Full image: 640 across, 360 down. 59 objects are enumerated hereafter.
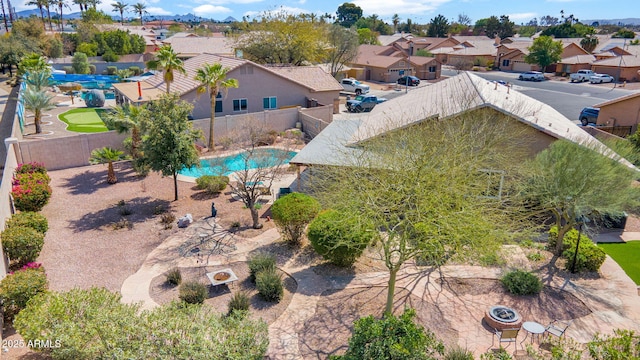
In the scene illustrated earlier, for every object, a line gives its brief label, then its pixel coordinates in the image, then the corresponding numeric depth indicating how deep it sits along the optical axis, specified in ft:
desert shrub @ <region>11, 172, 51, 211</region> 64.69
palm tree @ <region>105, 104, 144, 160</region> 80.18
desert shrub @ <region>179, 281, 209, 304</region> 44.37
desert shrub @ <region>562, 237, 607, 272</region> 52.54
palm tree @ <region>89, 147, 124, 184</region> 76.79
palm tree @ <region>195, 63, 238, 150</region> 97.81
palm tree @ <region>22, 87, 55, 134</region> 102.59
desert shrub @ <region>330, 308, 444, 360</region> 29.27
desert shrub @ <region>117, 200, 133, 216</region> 67.51
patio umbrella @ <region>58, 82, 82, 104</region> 170.15
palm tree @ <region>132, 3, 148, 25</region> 493.85
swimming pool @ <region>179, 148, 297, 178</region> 70.55
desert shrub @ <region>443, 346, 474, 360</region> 35.06
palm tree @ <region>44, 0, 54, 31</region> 343.20
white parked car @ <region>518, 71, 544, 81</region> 225.56
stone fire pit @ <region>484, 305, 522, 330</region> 40.91
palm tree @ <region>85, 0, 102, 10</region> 384.92
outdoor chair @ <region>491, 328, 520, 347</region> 38.86
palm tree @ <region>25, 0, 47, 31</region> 337.39
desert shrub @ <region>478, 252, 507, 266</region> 40.45
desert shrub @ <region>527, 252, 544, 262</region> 56.18
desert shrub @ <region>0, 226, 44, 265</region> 48.42
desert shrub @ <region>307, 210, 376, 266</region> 48.34
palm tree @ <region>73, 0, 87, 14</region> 367.86
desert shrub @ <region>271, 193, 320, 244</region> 55.36
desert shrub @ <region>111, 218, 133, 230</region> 63.16
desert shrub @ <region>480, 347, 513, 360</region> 26.17
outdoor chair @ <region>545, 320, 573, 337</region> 39.65
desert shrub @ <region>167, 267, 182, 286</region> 49.01
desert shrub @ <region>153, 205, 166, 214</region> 68.74
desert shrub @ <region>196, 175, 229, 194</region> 77.46
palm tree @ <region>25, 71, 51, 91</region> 108.76
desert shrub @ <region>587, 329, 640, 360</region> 22.18
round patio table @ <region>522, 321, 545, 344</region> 39.22
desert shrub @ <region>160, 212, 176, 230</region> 64.20
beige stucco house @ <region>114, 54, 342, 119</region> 114.52
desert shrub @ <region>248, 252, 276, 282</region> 49.24
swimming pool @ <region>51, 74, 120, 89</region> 187.11
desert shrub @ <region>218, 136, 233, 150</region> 95.32
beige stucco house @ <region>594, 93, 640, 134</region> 111.04
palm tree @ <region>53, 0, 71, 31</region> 350.02
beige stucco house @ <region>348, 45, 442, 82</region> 214.69
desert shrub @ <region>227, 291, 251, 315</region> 42.91
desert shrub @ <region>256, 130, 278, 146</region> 102.68
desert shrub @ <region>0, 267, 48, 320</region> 39.81
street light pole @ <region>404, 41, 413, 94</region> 188.59
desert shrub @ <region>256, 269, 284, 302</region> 45.65
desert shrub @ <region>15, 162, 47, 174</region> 75.15
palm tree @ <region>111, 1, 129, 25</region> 462.60
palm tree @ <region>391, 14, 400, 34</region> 507.30
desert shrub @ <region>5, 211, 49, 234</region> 52.85
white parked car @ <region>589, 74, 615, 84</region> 214.90
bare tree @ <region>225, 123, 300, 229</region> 63.16
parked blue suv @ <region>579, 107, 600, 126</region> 123.15
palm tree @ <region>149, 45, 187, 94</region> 98.02
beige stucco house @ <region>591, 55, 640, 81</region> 216.13
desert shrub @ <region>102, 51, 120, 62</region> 230.68
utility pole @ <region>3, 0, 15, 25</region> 320.19
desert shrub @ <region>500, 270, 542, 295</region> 47.73
